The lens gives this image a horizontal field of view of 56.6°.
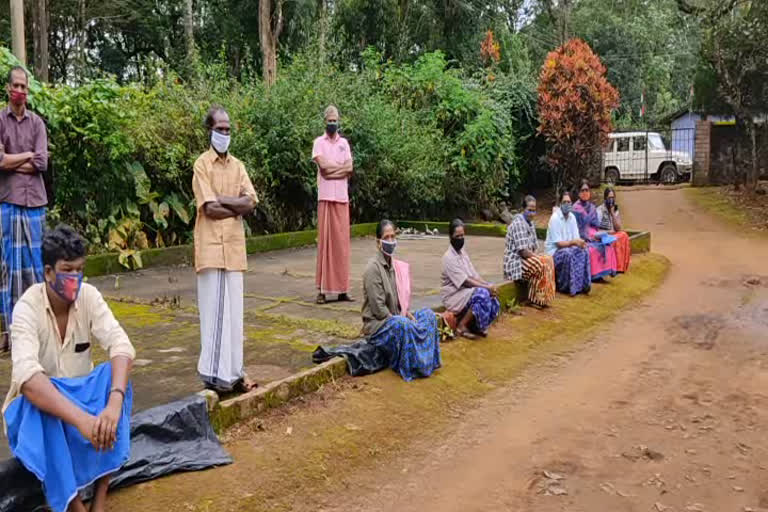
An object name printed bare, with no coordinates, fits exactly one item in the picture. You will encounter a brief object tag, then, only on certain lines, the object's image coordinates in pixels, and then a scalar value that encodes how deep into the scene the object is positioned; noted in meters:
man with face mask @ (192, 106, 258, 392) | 4.50
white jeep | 24.17
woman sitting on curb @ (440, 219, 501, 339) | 6.73
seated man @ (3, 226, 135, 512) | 3.13
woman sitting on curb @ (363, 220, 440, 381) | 5.50
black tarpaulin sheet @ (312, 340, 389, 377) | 5.43
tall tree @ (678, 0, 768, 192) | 18.19
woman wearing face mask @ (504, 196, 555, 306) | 8.12
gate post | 21.45
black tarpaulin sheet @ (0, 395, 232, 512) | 3.75
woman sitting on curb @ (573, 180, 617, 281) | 9.78
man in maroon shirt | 5.14
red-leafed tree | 15.75
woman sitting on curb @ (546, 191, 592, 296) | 8.95
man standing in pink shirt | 7.43
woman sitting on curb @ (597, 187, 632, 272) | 10.52
